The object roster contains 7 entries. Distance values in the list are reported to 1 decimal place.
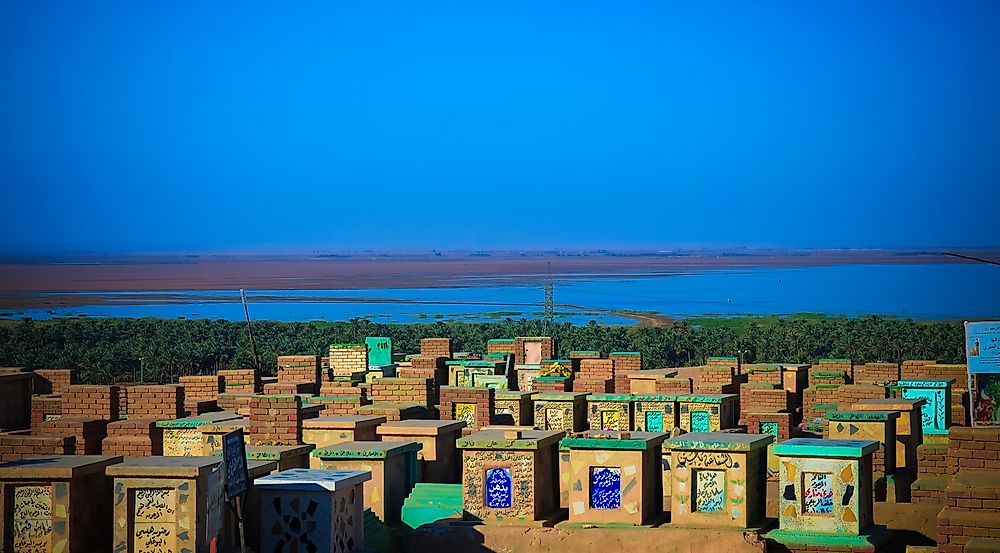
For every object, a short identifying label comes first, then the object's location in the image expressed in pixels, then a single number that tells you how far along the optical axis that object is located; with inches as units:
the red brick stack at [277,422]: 743.1
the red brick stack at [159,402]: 865.5
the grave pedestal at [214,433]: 753.0
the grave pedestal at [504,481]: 635.5
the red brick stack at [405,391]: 935.0
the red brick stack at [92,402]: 863.1
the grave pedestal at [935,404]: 916.6
